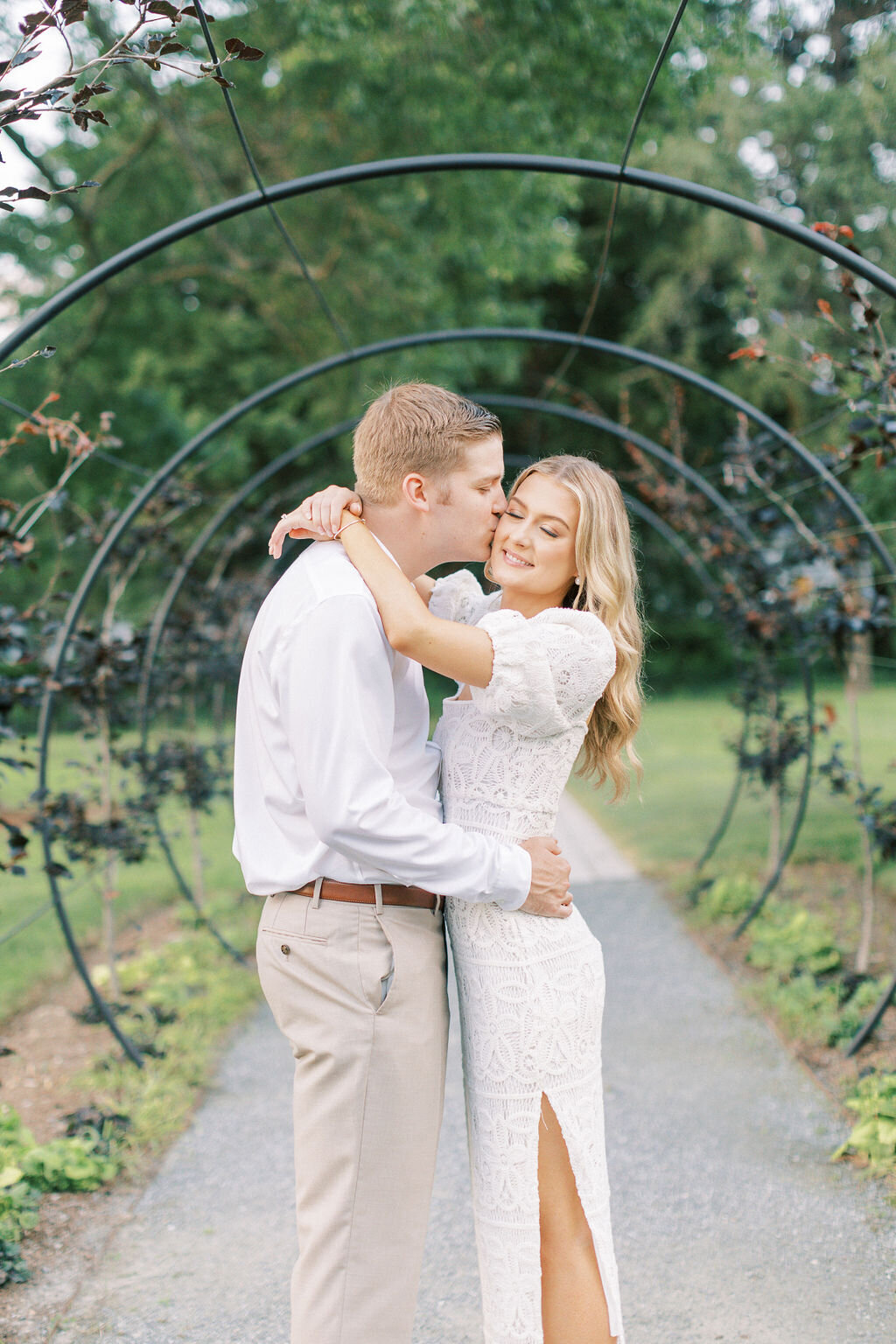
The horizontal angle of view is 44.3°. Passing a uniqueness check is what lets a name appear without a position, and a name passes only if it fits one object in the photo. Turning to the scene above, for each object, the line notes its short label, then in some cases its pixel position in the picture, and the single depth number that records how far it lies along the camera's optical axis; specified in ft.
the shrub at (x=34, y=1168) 9.84
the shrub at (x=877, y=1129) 10.75
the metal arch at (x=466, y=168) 8.71
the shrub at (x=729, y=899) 20.49
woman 6.44
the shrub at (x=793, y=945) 16.28
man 5.80
